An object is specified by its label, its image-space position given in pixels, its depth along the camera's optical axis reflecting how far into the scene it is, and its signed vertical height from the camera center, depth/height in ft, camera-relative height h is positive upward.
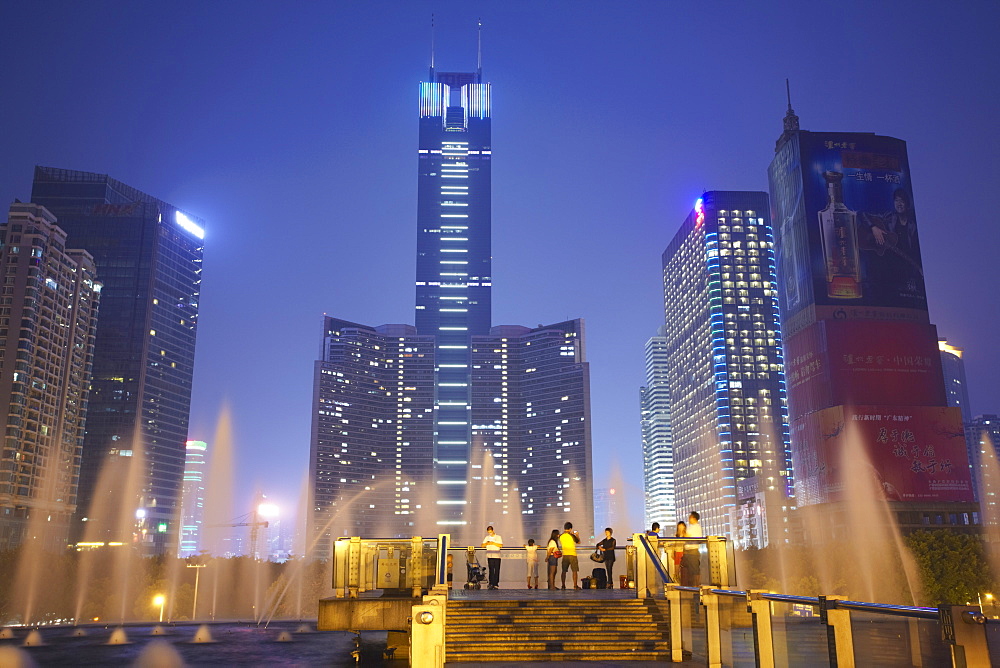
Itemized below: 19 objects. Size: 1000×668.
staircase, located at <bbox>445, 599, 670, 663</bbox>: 58.95 -6.19
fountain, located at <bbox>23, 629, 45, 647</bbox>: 120.26 -13.68
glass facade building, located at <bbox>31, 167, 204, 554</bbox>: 618.44 +29.64
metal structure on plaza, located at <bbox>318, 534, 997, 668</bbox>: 28.09 -3.93
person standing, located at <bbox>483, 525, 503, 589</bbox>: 86.28 -1.26
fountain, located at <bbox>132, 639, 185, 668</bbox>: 82.60 -11.95
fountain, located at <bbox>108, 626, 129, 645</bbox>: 120.18 -13.54
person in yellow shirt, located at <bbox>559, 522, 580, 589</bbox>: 82.64 -0.25
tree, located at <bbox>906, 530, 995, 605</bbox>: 250.08 -8.06
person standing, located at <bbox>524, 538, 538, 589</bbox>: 89.85 -1.43
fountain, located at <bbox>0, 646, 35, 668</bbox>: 90.05 -12.82
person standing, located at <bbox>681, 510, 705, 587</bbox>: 68.74 -1.73
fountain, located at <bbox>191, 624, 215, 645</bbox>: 118.21 -13.26
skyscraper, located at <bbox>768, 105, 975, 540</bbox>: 437.58 +111.73
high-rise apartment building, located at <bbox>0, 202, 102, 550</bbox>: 462.19 +98.26
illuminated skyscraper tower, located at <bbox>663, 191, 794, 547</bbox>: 622.95 +24.08
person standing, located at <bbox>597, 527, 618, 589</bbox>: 85.05 -0.67
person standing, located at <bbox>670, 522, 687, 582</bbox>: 71.05 -1.08
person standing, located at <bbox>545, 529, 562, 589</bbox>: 84.99 -1.25
